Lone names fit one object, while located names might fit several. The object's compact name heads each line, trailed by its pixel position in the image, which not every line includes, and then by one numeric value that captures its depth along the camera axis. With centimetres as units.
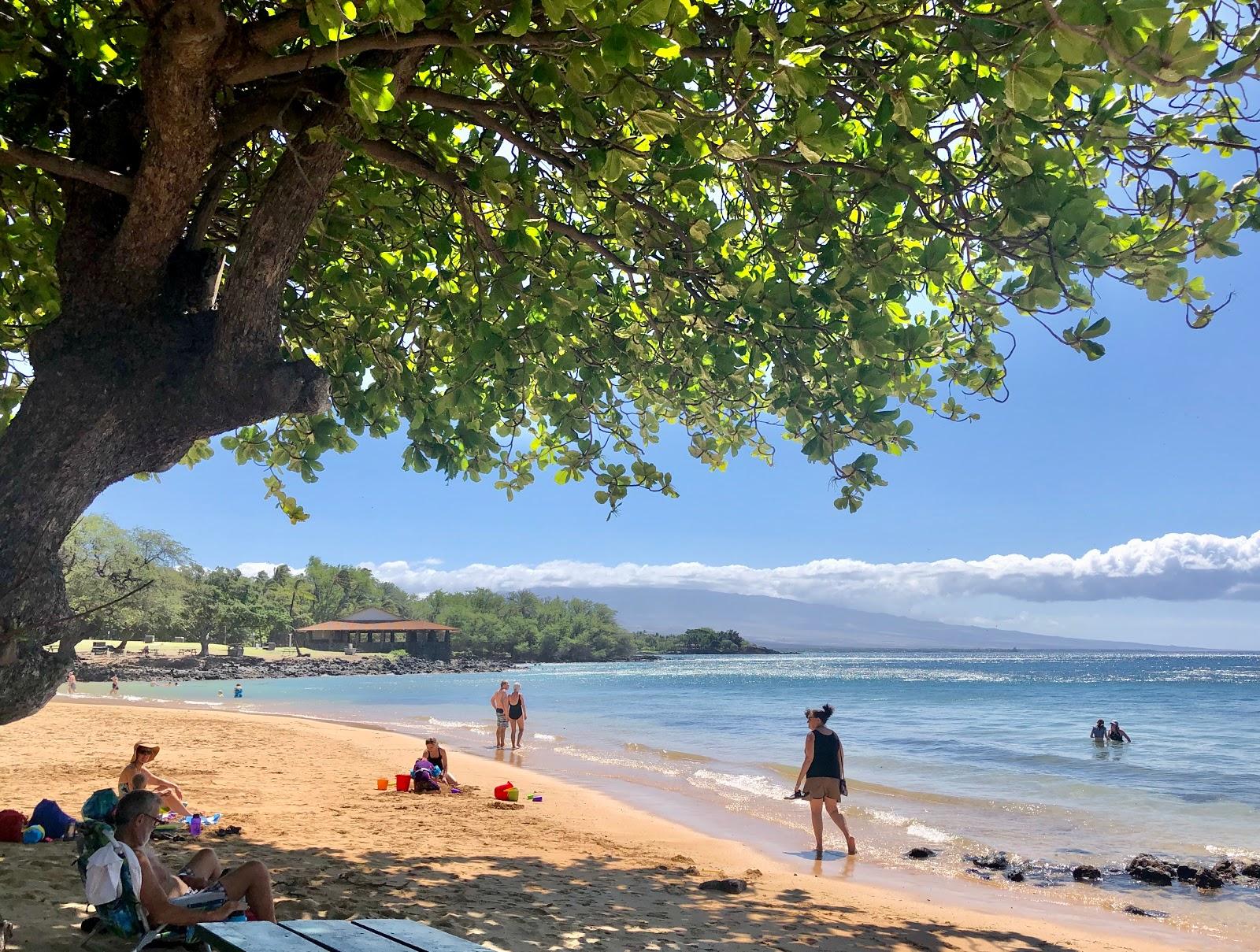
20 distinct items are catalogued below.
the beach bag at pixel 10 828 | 665
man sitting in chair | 427
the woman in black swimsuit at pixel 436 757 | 1271
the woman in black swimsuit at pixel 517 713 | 2041
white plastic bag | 414
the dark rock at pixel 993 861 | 994
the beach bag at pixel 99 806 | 575
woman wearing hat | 795
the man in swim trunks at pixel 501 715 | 2028
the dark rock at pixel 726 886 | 723
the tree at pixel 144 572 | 5754
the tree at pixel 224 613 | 7619
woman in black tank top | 927
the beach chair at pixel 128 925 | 419
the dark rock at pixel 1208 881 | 939
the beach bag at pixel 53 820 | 687
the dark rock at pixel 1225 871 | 973
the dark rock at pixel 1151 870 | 962
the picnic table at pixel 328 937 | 308
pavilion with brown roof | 9544
